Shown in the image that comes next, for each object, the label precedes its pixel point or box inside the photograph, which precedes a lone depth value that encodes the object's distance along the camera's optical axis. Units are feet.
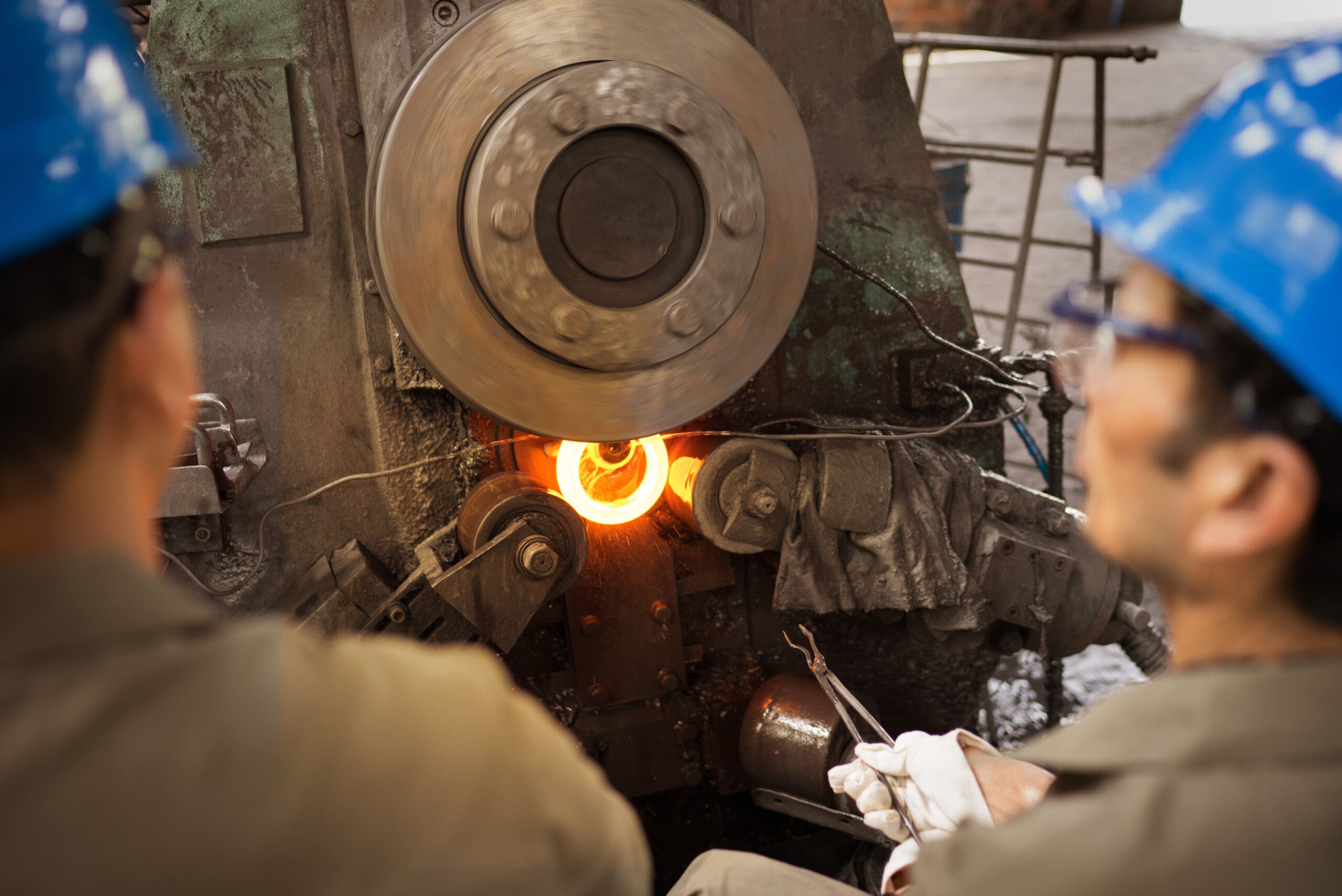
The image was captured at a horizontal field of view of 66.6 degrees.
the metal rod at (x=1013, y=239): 13.88
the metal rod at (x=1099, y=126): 12.64
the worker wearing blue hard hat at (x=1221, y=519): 2.41
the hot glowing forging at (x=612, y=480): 6.88
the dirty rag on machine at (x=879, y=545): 6.68
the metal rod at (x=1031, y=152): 12.89
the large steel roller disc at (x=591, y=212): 5.29
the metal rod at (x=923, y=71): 13.98
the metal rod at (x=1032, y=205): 13.51
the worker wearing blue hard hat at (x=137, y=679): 2.11
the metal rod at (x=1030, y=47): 11.40
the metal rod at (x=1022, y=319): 15.78
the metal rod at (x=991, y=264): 14.44
